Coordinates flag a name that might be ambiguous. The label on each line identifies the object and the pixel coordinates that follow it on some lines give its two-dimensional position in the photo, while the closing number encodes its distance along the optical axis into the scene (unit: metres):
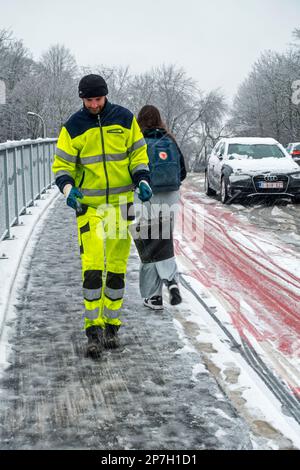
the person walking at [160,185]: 6.11
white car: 15.02
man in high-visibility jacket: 4.95
